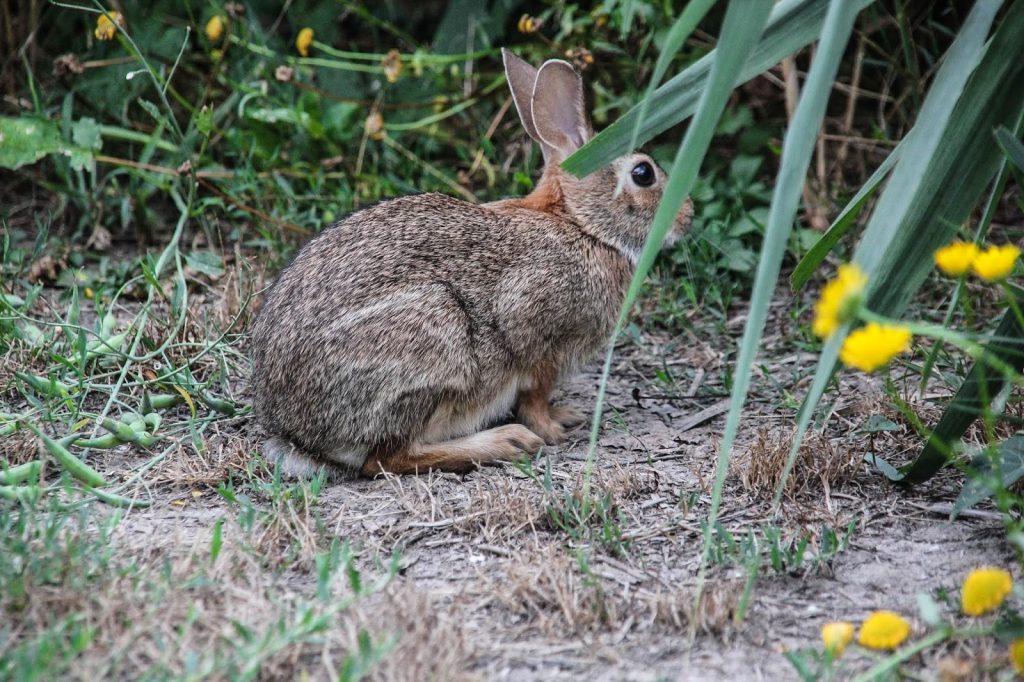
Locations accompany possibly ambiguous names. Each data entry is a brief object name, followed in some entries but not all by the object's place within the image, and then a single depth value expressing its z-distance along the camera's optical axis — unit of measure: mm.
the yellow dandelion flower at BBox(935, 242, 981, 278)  4660
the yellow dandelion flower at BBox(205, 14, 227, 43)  10445
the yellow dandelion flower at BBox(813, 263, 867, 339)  4332
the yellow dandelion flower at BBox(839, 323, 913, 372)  4320
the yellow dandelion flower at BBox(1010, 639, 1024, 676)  4461
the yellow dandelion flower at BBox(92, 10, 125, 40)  9625
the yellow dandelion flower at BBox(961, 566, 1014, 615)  4602
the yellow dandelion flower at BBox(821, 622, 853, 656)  4707
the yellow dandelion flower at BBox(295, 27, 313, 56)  10711
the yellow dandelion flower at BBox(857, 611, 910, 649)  4719
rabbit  7559
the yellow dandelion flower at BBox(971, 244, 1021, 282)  4648
